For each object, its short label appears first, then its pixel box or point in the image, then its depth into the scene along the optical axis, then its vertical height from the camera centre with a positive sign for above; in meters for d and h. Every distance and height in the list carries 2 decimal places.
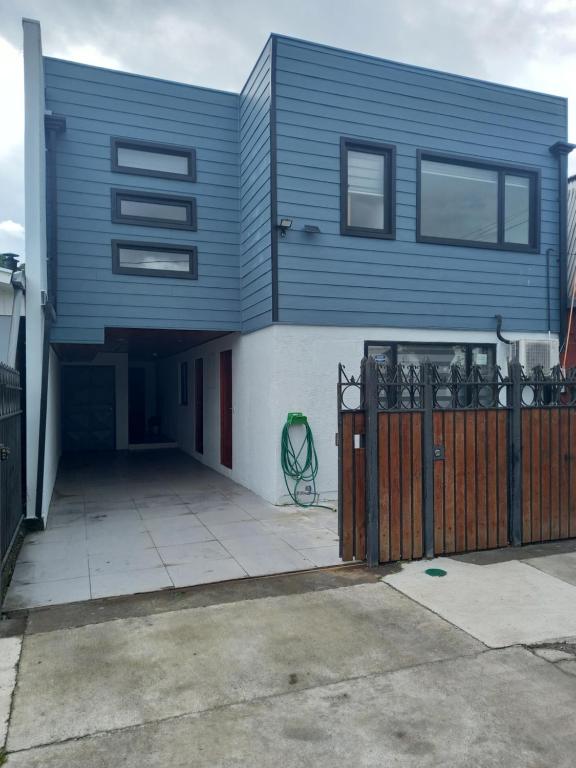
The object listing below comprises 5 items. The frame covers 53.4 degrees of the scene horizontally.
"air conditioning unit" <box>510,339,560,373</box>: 8.30 +0.46
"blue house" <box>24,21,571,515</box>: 7.39 +2.27
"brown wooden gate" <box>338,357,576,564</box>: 5.08 -0.76
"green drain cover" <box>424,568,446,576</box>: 4.81 -1.60
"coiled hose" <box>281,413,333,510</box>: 7.35 -1.01
